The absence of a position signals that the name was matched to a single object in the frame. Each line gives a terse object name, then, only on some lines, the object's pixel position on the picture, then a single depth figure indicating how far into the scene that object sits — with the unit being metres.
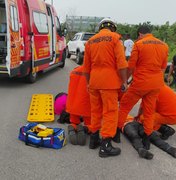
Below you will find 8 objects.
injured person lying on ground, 2.64
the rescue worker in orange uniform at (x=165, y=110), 2.99
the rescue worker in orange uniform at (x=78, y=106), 2.85
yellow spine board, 3.45
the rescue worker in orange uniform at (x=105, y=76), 2.52
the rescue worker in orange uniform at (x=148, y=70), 2.69
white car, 10.07
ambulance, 4.76
